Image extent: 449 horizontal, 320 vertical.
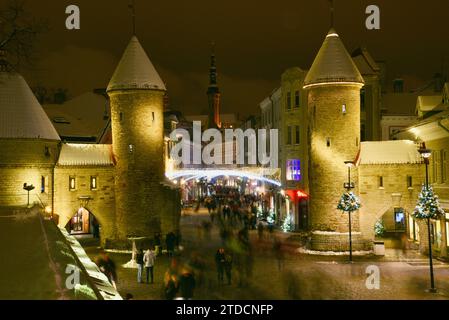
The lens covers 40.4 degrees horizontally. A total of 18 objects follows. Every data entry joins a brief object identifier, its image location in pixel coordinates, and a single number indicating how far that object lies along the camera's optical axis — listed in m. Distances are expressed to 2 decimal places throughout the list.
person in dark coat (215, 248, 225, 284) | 23.41
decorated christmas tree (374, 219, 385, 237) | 40.31
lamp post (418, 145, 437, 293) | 21.65
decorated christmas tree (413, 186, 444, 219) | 23.88
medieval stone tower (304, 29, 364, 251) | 34.25
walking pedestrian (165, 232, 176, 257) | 32.04
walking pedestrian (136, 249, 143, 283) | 24.36
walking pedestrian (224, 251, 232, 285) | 23.45
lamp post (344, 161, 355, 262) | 31.30
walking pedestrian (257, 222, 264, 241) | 38.25
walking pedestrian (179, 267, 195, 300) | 17.34
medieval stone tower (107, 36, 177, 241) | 35.75
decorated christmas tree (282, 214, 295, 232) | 44.38
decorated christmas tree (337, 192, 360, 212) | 31.77
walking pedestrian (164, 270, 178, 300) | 16.52
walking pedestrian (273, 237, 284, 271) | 29.10
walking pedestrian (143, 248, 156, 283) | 24.36
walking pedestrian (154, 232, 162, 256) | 32.81
